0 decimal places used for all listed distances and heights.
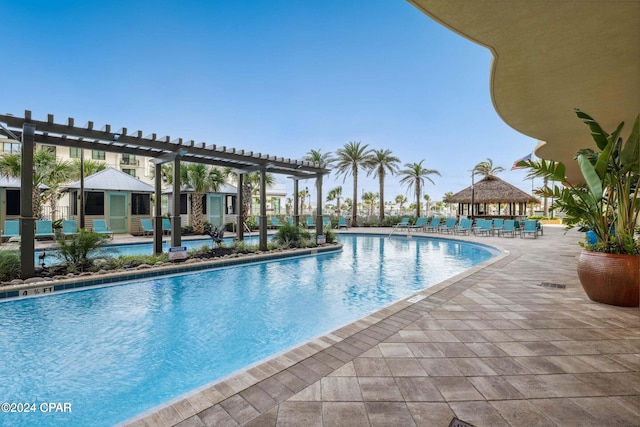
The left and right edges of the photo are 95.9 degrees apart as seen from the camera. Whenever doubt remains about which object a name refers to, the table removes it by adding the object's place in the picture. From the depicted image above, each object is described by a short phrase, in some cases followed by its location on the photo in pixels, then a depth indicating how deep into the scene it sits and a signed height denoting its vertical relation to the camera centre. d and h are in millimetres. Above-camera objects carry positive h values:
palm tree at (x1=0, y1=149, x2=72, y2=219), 12886 +2010
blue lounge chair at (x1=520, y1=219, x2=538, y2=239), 15194 -785
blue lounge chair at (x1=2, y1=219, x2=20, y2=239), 11242 -627
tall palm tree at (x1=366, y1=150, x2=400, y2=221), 24609 +4154
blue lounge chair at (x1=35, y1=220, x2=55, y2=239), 11872 -634
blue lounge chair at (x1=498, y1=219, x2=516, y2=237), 16750 -894
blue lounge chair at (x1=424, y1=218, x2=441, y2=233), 19081 -747
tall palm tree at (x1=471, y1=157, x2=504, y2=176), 29562 +4543
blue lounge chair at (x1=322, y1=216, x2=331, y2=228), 21088 -550
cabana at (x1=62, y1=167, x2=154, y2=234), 15016 +697
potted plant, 3814 +36
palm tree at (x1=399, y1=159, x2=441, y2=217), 27028 +3560
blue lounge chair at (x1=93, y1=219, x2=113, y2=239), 13398 -564
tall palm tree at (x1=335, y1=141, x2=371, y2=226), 24031 +4492
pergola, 5840 +1762
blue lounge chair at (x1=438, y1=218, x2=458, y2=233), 18922 -775
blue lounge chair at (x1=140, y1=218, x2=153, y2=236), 14391 -550
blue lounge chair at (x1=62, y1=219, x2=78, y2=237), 12385 -563
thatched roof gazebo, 23547 +1540
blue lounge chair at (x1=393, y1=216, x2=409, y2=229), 21009 -820
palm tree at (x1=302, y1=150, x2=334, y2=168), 23625 +4619
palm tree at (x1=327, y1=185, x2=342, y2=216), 56381 +3759
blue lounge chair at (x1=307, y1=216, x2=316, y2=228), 20056 -709
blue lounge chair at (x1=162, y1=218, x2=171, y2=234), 14905 -626
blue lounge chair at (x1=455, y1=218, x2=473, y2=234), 18062 -773
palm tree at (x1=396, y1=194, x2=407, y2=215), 71519 +3494
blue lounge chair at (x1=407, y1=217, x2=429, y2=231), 19728 -765
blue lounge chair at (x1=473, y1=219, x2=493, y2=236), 16962 -852
